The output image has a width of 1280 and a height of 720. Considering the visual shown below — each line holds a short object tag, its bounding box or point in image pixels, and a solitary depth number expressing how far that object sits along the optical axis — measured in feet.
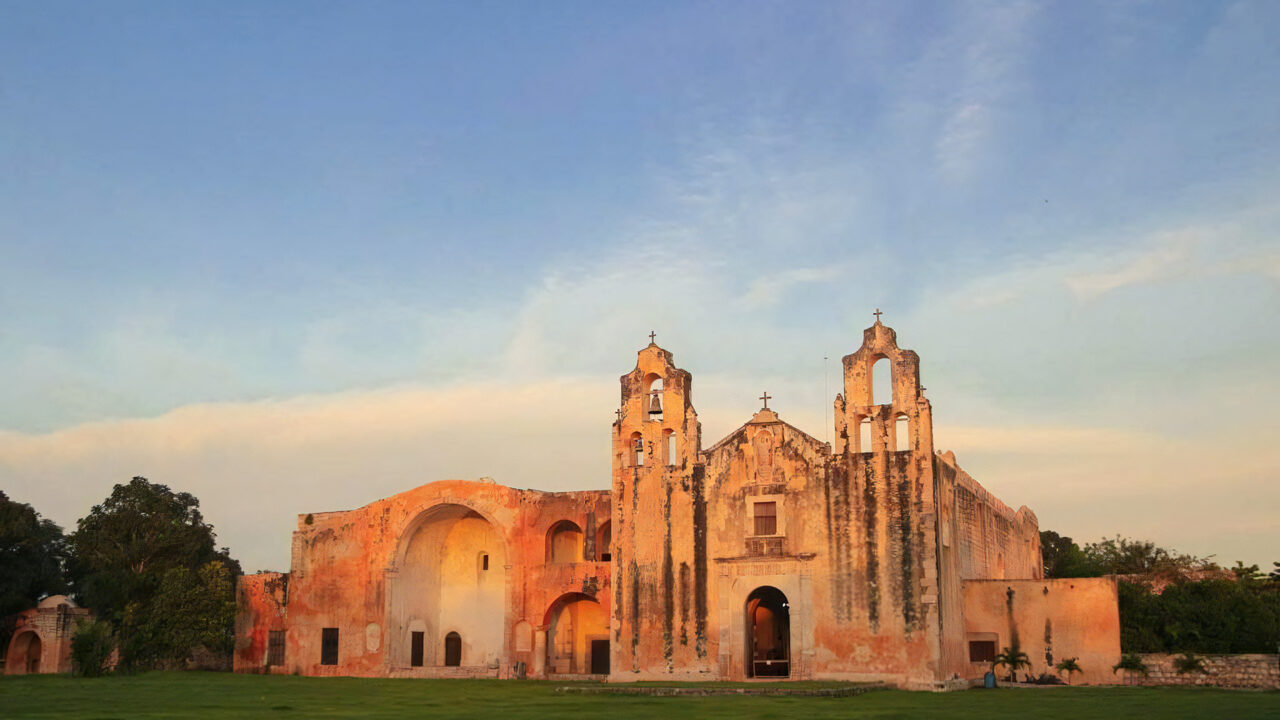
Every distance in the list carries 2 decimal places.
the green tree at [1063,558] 167.63
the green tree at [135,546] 142.00
